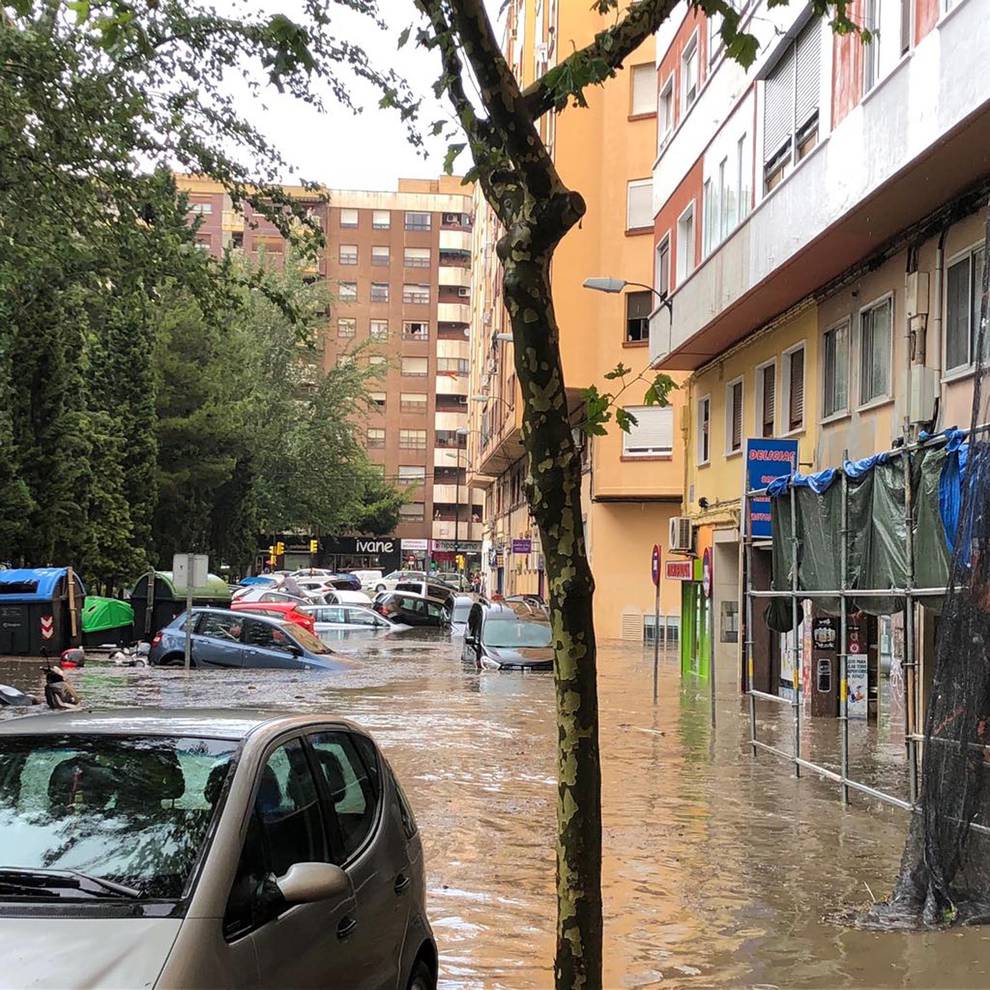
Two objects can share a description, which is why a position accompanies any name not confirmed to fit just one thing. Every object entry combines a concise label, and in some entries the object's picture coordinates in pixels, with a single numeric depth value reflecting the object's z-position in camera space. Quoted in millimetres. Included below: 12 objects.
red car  35562
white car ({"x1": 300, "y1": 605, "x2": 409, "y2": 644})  39312
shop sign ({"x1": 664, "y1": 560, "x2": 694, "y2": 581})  23312
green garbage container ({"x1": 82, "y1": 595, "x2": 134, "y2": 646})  31266
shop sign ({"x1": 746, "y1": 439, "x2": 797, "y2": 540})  15453
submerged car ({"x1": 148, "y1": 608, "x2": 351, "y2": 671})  26844
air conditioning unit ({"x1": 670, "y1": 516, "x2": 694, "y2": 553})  25547
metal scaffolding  9211
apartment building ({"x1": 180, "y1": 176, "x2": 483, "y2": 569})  104062
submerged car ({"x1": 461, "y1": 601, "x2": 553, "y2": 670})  26562
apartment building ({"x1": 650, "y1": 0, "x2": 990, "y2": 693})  12969
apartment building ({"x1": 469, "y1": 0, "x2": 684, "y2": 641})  37562
